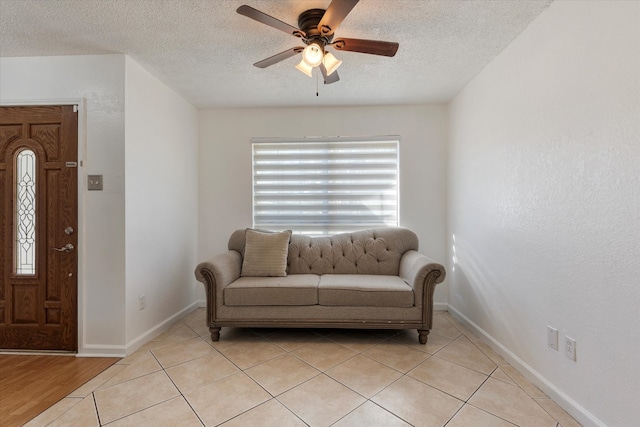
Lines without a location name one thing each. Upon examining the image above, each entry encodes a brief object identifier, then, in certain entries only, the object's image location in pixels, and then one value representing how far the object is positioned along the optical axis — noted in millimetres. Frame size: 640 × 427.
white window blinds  3482
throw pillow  2838
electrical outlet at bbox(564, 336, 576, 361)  1572
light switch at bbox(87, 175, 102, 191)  2307
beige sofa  2428
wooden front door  2318
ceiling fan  1630
